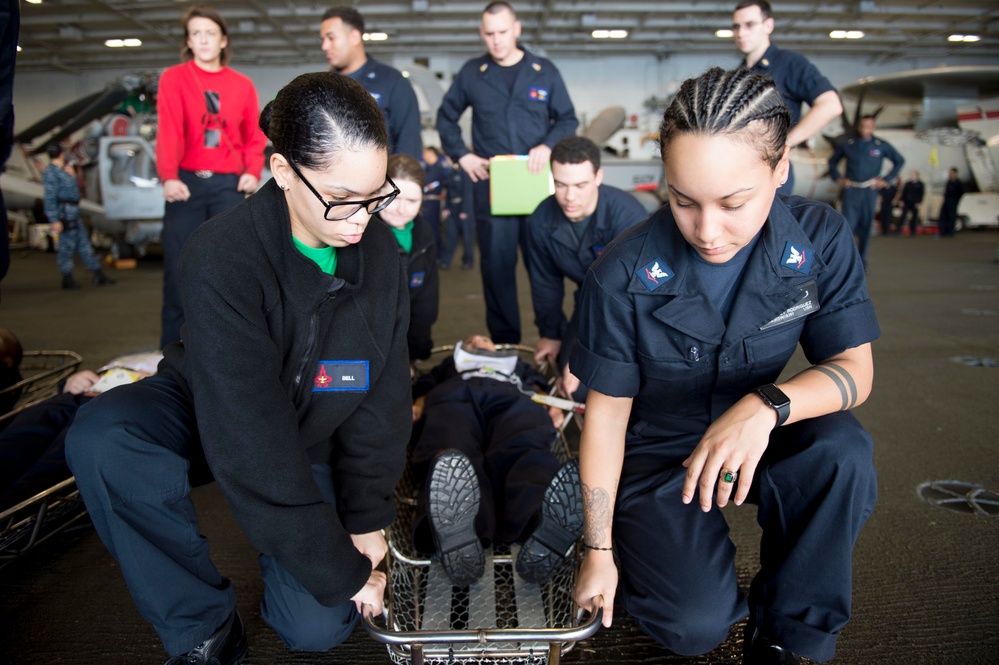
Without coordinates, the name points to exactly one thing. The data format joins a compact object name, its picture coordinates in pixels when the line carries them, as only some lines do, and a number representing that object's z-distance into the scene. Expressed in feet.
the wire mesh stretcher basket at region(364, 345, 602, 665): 3.56
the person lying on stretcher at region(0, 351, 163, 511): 5.43
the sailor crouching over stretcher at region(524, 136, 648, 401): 8.39
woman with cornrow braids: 3.49
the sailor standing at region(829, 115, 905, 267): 22.89
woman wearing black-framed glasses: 3.61
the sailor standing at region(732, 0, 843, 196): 10.28
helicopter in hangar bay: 25.93
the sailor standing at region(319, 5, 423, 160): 10.40
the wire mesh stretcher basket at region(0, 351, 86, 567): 4.75
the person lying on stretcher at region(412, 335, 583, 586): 4.50
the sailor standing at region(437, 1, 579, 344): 11.46
